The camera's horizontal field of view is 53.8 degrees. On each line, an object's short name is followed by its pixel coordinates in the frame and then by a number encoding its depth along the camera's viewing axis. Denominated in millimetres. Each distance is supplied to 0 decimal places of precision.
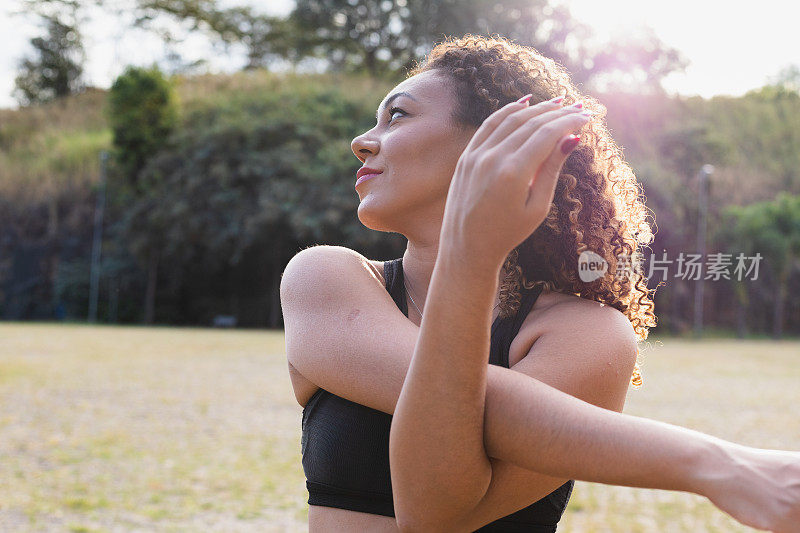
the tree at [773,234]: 31172
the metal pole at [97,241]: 33688
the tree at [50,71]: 48188
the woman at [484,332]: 996
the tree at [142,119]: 33281
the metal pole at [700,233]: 31902
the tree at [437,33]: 36438
